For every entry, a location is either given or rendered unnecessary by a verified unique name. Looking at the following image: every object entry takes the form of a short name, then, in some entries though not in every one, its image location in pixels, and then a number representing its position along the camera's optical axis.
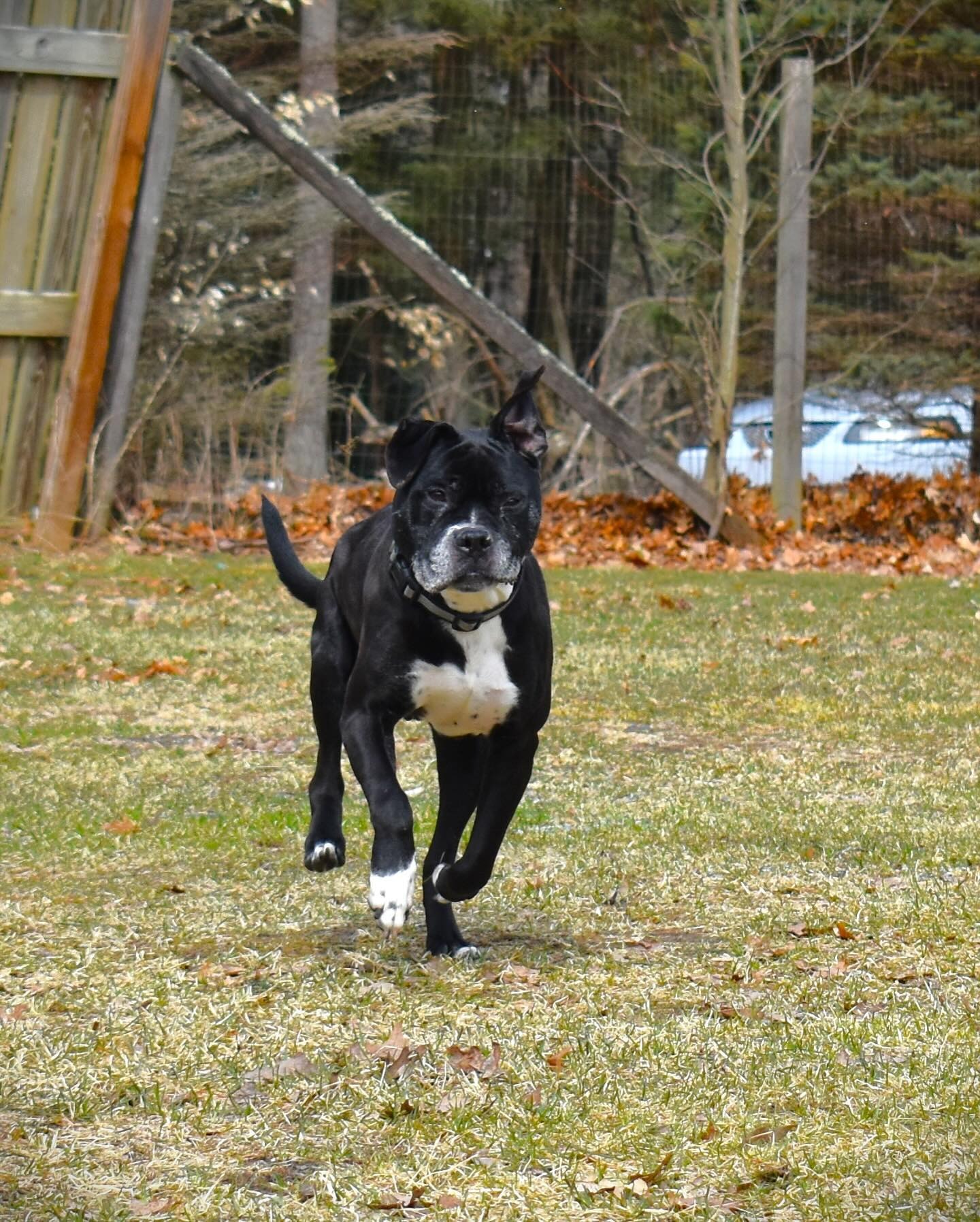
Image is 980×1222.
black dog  7.74
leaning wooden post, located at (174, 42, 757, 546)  24.80
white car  28.11
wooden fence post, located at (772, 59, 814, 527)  26.58
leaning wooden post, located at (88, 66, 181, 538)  23.27
